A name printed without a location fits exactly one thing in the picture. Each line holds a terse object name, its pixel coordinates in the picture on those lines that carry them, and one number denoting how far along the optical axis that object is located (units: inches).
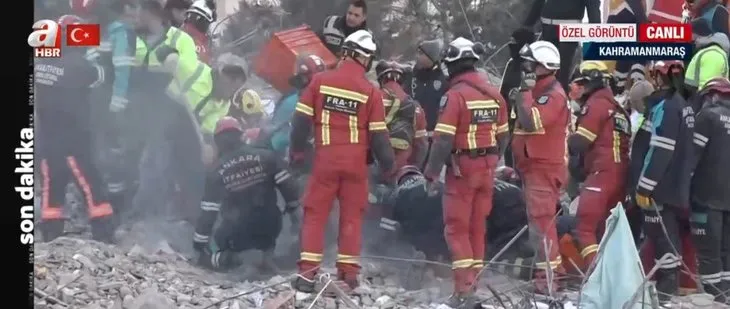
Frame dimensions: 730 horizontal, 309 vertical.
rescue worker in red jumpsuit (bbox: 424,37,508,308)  638.2
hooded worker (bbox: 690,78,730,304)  659.2
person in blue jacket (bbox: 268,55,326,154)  655.1
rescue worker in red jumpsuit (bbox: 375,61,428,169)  661.0
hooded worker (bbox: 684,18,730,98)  654.0
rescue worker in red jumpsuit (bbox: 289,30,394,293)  630.0
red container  652.8
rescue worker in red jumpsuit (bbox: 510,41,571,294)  654.5
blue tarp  559.6
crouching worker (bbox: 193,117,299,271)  658.6
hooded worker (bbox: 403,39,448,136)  655.7
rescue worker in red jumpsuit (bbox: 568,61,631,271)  668.0
